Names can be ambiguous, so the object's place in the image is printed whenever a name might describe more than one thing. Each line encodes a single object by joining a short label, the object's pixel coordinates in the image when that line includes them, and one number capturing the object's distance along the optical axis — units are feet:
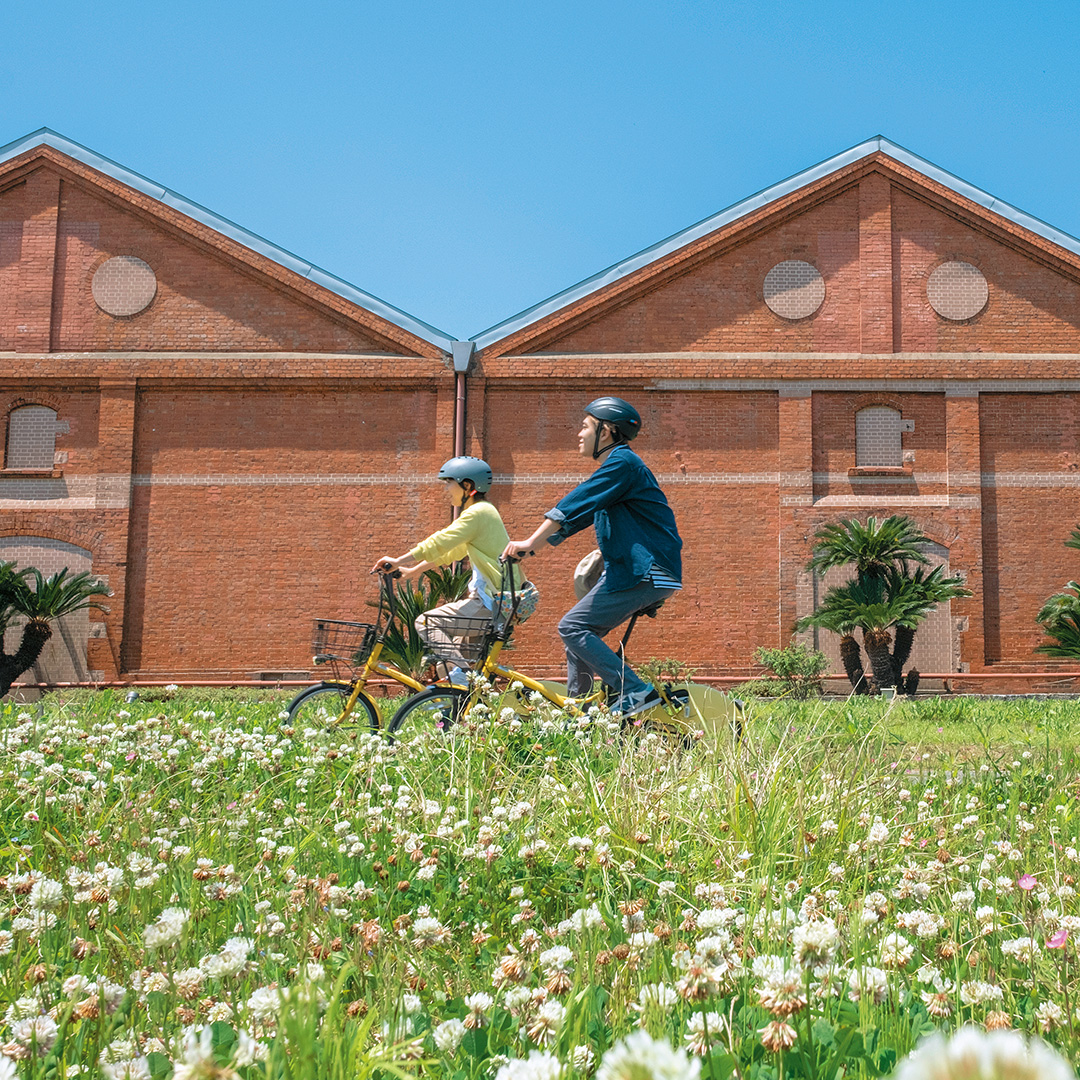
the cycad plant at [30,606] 59.47
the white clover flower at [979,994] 5.47
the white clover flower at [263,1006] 5.05
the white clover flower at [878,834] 9.16
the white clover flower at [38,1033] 4.76
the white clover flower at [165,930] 5.41
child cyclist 19.49
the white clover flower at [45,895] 6.60
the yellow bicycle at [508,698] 16.76
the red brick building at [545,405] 64.23
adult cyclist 17.39
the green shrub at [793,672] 56.65
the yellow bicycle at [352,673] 20.10
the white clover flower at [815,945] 5.17
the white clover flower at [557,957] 5.76
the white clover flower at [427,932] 6.60
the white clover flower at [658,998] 5.30
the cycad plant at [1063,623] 58.13
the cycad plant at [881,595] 58.13
